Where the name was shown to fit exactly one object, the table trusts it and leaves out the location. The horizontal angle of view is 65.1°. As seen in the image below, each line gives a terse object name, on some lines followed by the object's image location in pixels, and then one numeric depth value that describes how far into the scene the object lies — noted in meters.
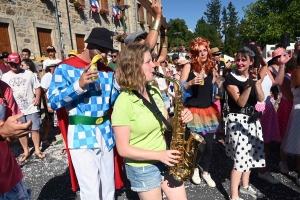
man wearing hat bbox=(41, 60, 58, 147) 5.34
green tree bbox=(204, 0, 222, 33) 73.44
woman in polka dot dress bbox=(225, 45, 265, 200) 2.63
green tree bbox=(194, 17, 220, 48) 68.19
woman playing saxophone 1.72
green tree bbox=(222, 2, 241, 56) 68.20
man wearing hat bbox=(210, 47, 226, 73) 6.62
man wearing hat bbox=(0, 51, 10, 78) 5.66
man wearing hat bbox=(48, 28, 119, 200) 2.12
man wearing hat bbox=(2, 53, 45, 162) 4.49
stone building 8.02
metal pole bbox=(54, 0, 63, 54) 9.93
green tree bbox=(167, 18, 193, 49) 63.41
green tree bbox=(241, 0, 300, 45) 29.80
